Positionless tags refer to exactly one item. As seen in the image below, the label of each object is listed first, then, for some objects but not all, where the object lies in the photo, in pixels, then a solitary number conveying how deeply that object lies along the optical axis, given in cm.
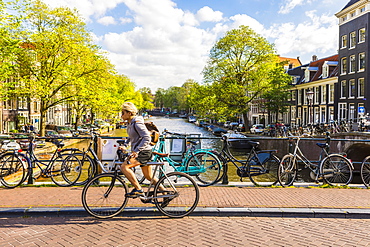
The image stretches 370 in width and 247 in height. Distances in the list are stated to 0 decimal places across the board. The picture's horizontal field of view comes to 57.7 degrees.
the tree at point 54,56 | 2620
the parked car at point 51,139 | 780
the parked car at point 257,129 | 4155
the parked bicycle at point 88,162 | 744
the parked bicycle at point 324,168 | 782
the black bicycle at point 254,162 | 777
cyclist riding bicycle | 536
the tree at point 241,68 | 3669
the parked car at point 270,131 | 3406
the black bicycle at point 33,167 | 736
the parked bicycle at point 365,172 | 792
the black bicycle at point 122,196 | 545
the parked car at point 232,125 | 5451
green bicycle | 774
